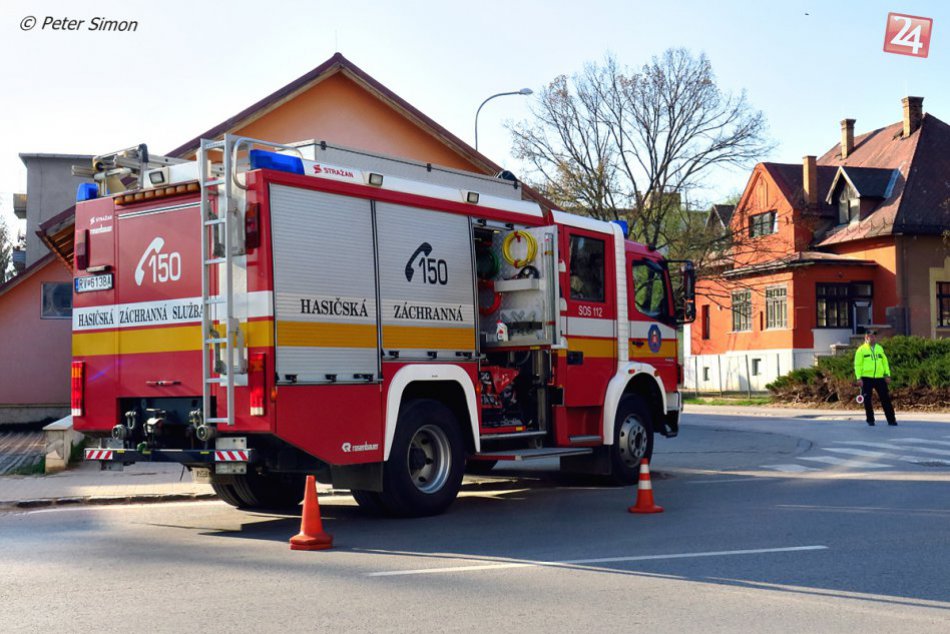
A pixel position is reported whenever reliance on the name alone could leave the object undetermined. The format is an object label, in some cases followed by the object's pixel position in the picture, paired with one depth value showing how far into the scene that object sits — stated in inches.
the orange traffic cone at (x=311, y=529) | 348.5
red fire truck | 369.7
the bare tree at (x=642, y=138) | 1606.8
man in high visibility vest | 916.6
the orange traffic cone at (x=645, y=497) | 428.5
